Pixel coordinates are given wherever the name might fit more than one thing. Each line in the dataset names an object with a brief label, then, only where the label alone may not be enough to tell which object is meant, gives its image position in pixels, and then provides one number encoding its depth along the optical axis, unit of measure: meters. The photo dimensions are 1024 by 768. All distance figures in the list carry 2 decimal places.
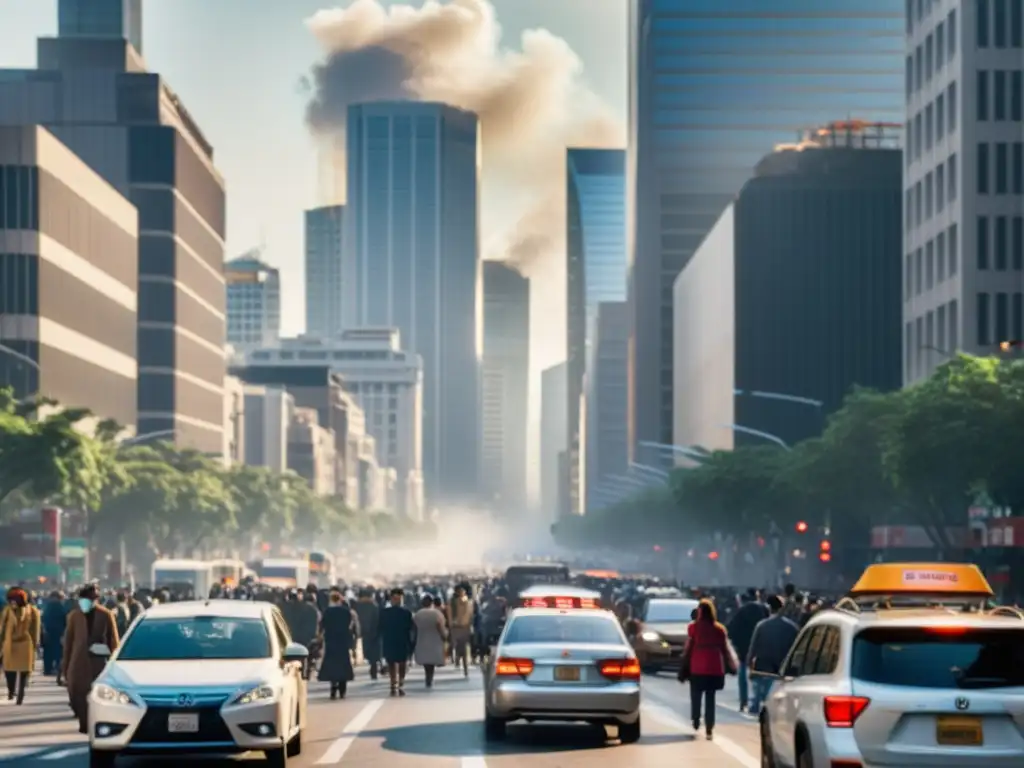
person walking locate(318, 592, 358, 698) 37.81
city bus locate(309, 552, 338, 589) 156.00
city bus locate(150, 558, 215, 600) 110.19
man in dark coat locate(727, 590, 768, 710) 37.50
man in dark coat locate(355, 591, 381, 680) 45.03
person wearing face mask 29.20
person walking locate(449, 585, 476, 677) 48.48
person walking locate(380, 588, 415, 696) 39.66
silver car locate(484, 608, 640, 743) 28.00
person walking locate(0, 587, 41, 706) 37.25
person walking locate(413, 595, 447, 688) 41.69
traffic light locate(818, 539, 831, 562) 81.56
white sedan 22.58
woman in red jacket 29.53
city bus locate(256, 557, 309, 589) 129.12
